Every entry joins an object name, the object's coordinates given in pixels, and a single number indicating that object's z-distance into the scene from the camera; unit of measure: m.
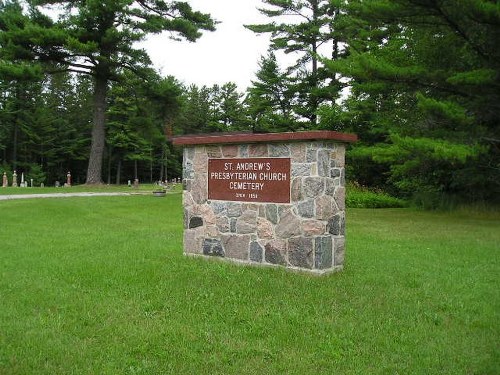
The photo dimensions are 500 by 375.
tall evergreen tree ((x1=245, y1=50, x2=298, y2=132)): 25.64
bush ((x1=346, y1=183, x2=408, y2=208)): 18.97
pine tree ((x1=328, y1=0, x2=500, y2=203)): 10.93
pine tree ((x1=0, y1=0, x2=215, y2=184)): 20.34
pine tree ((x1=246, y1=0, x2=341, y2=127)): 24.34
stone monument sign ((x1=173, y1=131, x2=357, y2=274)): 5.75
